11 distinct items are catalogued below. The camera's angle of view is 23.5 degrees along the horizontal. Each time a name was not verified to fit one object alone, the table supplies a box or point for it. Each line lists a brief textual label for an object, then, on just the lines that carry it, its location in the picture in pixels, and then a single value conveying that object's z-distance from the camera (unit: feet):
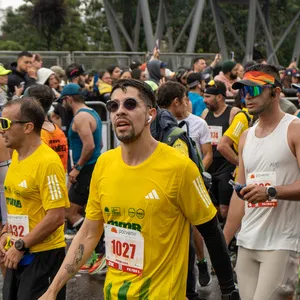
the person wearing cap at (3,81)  27.62
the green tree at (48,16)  118.64
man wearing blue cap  27.30
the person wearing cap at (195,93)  34.99
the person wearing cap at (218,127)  28.73
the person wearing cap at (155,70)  37.73
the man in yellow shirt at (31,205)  15.92
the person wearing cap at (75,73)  40.75
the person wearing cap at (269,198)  15.10
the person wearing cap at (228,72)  42.37
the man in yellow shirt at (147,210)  12.04
